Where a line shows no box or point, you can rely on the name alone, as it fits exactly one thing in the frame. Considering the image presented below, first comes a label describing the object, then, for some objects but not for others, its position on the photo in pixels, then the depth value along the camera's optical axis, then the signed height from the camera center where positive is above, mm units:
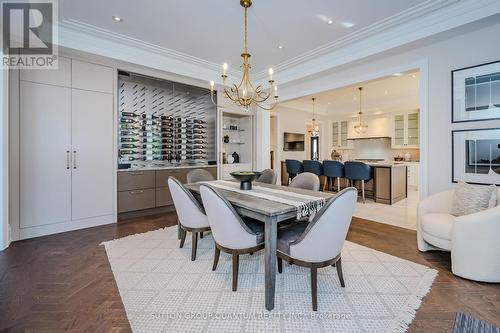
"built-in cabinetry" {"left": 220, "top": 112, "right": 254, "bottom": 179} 5539 +593
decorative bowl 2586 -153
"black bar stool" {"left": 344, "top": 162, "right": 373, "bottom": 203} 5152 -172
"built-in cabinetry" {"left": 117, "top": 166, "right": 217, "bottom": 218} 3957 -454
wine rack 4309 +857
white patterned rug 1556 -1040
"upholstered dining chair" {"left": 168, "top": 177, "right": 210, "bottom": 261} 2381 -486
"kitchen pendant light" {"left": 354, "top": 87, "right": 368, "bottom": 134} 7882 +1278
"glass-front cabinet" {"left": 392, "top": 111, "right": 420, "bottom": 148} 7129 +1069
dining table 1688 -399
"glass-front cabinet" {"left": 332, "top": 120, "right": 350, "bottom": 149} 8711 +1130
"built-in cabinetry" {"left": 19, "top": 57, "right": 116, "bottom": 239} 3082 +237
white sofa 1961 -703
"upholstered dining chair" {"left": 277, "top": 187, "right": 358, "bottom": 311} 1609 -543
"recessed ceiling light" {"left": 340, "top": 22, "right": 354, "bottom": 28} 3002 +1813
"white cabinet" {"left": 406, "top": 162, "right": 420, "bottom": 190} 6996 -326
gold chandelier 2537 +998
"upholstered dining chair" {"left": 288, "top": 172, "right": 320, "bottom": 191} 2791 -219
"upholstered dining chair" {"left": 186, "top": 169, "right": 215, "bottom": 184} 3546 -183
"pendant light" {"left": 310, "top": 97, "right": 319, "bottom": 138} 8289 +1276
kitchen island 5009 -403
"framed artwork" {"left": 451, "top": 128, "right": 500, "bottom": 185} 2611 +95
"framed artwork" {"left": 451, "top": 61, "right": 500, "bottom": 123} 2600 +827
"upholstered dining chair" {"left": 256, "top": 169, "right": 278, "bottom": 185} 3562 -194
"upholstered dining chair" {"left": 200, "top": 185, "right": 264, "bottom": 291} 1803 -523
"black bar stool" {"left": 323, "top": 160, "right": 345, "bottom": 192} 5586 -116
